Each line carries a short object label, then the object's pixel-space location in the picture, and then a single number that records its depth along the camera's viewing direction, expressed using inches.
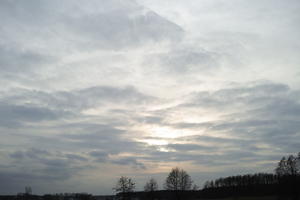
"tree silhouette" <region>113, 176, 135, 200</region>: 5280.5
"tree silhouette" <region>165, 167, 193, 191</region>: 4936.0
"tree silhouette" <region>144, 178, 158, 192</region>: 5939.0
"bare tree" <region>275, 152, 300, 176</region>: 3928.4
